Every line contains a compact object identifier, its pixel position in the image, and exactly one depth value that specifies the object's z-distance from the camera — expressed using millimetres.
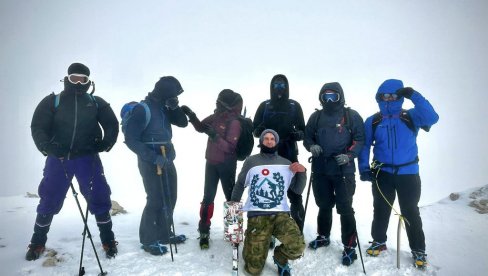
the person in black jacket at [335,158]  5785
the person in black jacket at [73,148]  5445
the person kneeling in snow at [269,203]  5164
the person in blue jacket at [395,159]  5621
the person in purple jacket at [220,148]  6398
